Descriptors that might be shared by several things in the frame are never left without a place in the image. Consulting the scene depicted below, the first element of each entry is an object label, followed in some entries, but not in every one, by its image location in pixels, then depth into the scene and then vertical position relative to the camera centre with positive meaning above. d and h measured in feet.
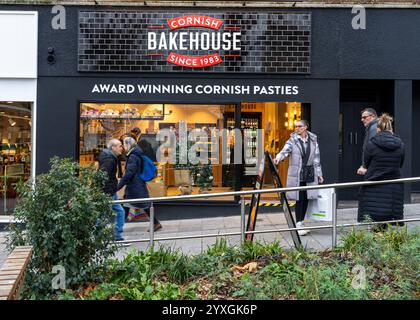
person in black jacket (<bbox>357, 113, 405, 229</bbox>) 24.88 -0.57
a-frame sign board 24.41 -1.95
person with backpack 33.30 -0.73
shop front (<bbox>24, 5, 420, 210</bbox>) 38.06 +6.38
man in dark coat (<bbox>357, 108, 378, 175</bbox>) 30.27 +2.40
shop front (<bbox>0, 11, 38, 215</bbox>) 37.78 +4.39
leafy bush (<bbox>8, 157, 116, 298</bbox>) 17.43 -2.35
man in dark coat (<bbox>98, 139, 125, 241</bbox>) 30.42 -0.14
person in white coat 31.35 +0.29
